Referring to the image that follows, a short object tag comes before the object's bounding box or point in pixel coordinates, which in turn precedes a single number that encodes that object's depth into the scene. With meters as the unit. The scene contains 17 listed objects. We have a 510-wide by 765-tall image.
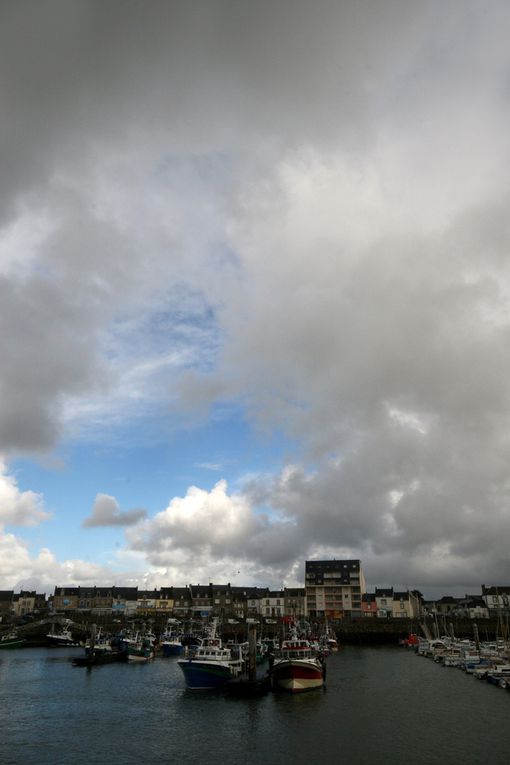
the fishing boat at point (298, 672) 58.56
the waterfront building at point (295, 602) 189.75
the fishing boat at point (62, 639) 126.62
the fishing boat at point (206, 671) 60.97
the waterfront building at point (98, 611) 188.38
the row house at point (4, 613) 173.30
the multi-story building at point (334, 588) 183.38
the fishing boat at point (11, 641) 123.44
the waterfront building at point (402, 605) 188.00
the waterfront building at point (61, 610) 191.34
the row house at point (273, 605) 194.00
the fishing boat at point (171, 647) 109.69
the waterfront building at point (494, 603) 192.93
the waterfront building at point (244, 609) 192.39
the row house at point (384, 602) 187.75
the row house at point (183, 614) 177.40
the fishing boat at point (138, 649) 95.19
